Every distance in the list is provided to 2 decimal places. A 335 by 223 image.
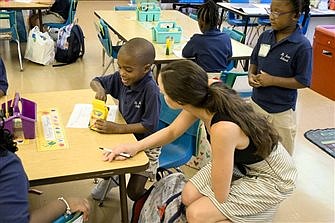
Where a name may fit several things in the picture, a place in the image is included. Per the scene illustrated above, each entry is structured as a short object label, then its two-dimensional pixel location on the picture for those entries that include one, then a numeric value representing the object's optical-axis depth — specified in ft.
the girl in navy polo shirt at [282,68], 7.69
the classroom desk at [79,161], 5.08
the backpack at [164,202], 5.95
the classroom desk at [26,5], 15.34
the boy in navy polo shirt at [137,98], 6.40
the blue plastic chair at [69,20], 16.99
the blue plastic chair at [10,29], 15.05
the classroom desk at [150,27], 11.38
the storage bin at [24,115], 5.77
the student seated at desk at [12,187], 4.14
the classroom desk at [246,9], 17.07
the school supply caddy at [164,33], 11.81
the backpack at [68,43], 16.34
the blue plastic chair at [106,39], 12.77
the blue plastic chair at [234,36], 12.12
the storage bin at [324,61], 14.28
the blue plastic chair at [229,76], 9.73
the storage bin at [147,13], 14.20
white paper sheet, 6.31
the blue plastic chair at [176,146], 7.47
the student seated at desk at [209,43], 10.23
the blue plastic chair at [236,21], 18.65
